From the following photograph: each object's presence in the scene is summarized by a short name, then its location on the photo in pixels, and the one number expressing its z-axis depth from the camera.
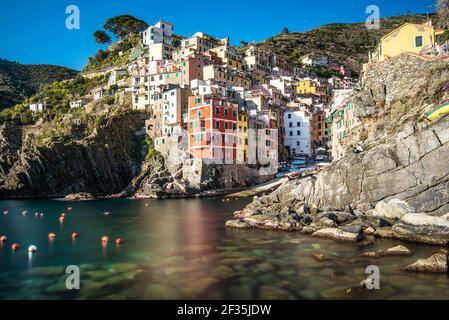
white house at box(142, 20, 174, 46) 113.00
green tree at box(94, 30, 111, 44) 135.75
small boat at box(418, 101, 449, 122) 33.88
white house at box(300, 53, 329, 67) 147.75
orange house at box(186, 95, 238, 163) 68.00
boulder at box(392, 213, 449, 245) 26.44
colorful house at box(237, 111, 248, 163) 72.56
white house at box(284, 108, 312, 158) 90.00
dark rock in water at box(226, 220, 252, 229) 34.91
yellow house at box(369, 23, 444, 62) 45.00
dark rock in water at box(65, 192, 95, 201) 71.25
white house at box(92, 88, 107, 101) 96.19
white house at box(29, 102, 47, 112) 99.25
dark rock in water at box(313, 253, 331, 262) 23.17
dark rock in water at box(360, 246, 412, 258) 23.58
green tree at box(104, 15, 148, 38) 136.62
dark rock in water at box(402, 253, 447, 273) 20.12
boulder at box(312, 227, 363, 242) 28.11
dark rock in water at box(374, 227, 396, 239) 28.33
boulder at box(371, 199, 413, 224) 31.86
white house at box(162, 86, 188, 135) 76.62
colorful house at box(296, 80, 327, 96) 112.19
